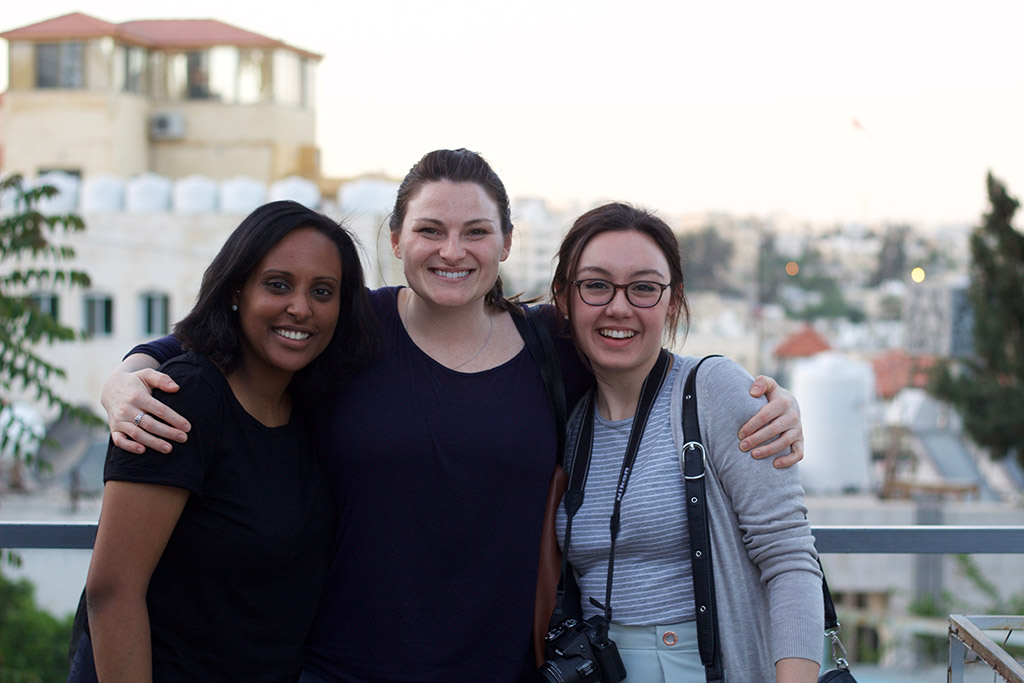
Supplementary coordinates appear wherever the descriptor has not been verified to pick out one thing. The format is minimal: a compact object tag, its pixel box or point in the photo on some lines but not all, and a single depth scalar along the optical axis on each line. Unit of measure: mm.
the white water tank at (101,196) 31375
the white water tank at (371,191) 28953
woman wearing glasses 2396
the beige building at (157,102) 38188
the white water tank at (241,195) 31031
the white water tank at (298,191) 29047
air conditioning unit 39469
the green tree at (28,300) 6418
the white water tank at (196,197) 31203
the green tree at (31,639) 13945
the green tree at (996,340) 16297
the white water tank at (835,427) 31984
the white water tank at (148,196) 31547
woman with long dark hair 2211
